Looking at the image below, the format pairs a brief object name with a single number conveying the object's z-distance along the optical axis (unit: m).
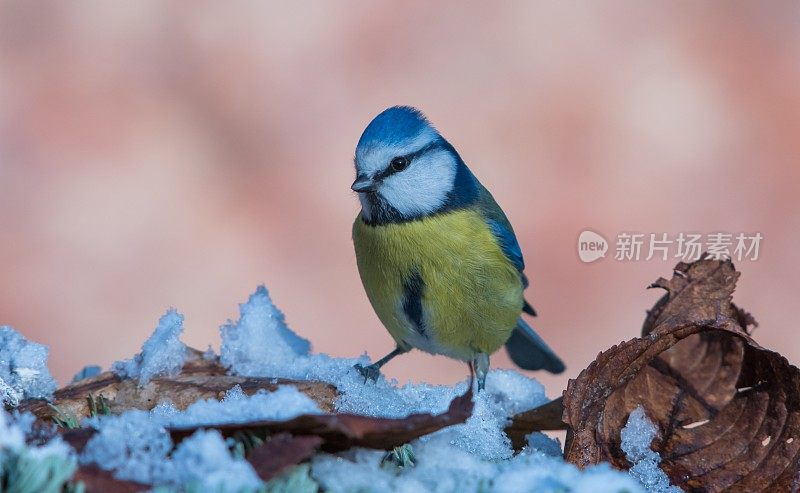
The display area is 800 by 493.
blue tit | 2.52
